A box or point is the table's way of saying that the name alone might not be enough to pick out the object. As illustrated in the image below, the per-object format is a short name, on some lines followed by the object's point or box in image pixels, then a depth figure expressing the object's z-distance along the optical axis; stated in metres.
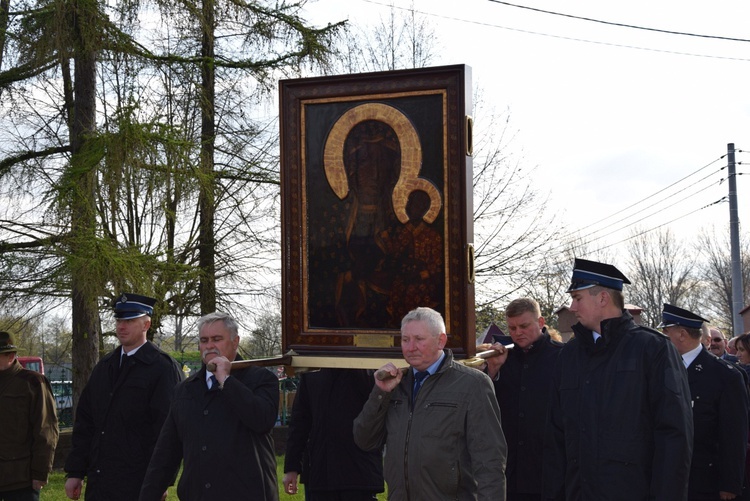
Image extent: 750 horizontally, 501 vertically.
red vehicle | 20.21
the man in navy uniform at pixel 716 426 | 6.91
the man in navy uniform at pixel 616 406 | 4.86
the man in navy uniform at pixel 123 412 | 6.74
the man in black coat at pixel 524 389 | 6.84
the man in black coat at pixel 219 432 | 5.64
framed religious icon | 5.94
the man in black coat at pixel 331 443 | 7.00
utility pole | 26.39
